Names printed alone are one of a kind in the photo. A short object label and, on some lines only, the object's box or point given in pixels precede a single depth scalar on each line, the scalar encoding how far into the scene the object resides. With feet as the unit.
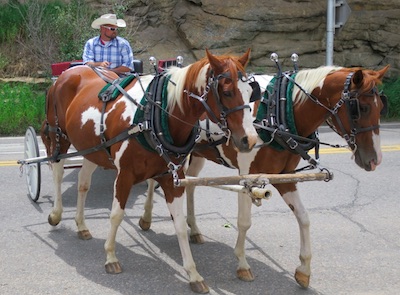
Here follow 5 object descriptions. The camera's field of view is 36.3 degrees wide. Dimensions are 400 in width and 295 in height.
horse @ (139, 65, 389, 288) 15.60
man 25.54
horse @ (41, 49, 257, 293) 14.92
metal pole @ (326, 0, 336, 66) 51.88
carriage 24.29
